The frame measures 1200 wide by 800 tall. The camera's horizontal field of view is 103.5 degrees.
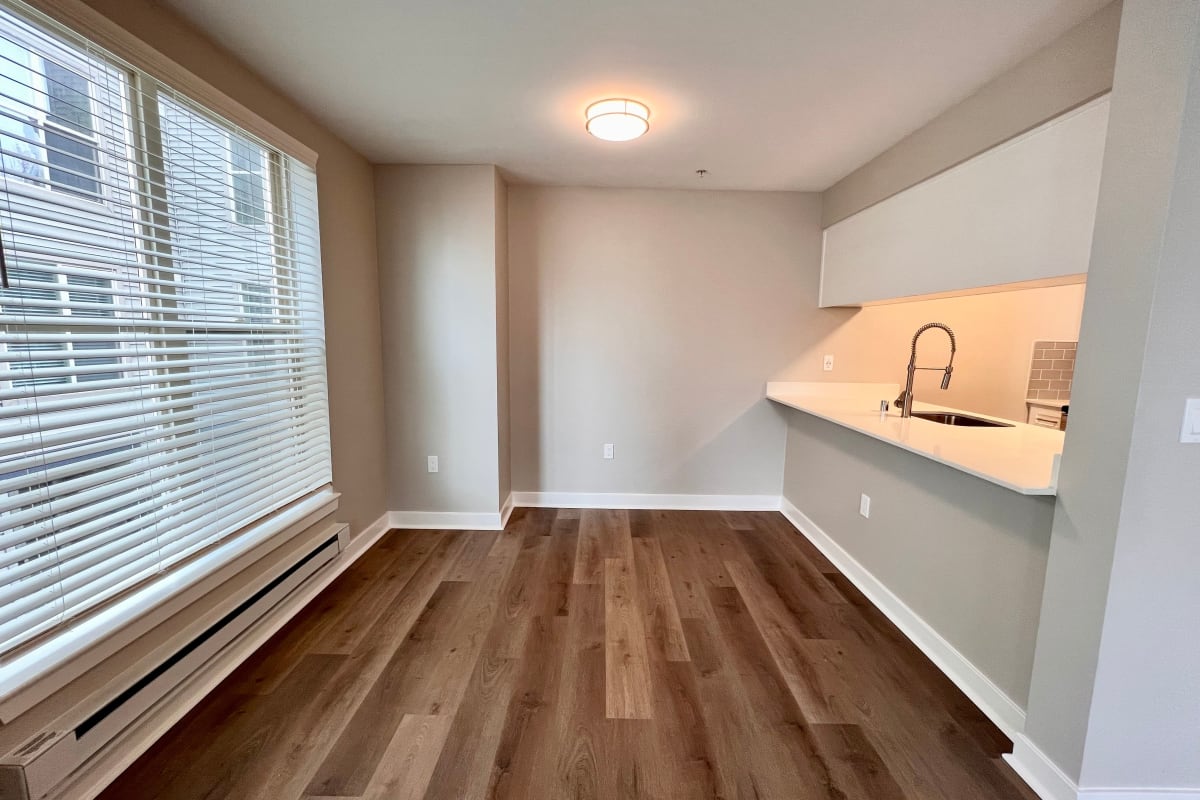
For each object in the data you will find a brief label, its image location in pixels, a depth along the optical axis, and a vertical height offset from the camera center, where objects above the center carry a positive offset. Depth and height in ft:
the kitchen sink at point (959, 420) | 8.30 -1.20
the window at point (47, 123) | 3.82 +1.85
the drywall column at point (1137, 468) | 3.79 -0.94
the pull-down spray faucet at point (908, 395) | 8.58 -0.76
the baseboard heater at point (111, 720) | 3.71 -3.52
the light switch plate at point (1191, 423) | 3.95 -0.53
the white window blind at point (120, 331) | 3.94 +0.10
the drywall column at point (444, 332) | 9.90 +0.29
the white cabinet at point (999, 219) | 5.07 +1.84
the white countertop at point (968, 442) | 4.96 -1.21
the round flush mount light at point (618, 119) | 6.99 +3.44
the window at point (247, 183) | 6.47 +2.25
